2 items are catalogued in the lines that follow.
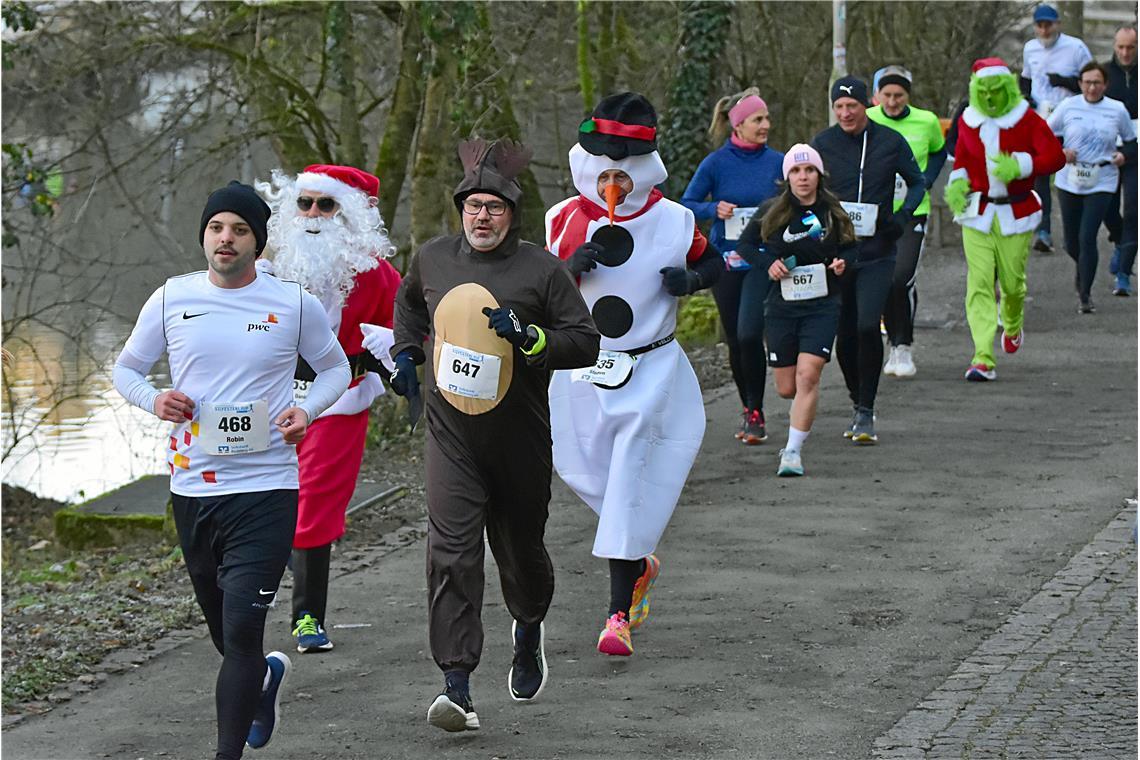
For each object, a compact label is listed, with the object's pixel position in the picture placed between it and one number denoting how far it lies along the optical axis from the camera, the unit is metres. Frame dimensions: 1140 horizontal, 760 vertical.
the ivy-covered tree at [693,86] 19.75
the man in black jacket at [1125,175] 17.58
